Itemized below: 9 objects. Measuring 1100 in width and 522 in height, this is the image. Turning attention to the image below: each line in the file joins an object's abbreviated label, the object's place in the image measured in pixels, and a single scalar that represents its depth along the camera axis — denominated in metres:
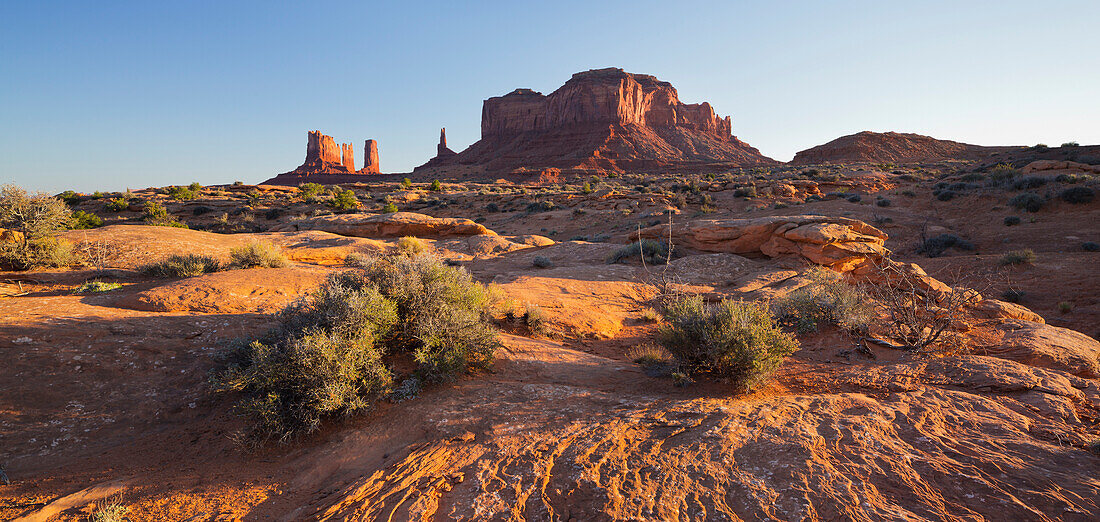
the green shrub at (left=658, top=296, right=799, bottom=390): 4.68
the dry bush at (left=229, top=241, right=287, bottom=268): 9.40
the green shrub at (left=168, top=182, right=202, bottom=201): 32.19
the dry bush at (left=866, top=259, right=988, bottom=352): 6.06
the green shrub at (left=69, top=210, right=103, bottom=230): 16.85
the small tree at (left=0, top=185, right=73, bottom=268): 8.48
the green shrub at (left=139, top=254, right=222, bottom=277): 8.57
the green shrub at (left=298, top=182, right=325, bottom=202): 33.84
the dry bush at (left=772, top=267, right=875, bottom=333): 7.13
